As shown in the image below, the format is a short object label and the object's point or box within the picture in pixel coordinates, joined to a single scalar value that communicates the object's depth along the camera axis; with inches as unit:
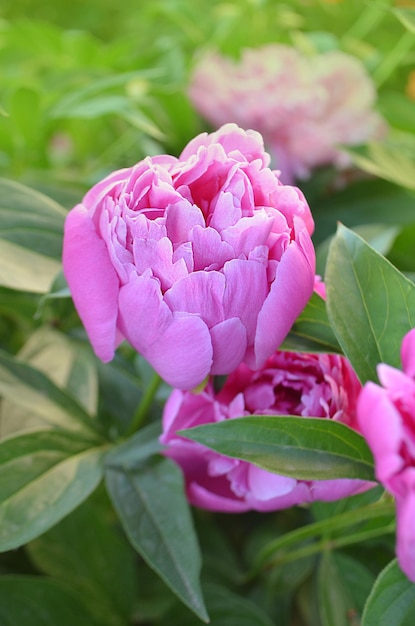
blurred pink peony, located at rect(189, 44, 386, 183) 52.1
